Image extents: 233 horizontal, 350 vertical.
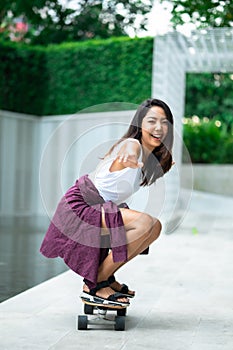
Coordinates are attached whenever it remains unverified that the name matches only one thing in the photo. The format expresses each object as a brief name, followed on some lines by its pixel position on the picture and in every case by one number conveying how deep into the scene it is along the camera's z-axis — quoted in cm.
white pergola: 952
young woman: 391
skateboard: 390
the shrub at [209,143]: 1898
